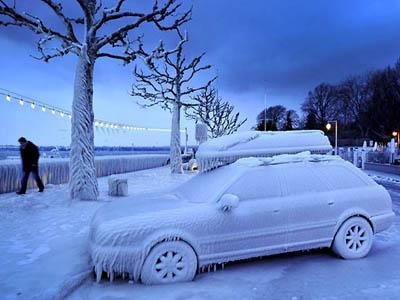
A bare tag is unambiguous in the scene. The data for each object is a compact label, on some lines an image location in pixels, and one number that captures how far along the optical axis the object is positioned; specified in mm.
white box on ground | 10422
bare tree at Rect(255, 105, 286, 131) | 73875
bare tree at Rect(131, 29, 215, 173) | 20188
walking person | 10766
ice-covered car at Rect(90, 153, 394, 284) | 3984
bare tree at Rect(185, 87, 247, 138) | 36312
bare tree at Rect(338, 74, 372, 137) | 74438
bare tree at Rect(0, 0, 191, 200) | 9477
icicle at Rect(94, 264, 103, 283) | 3988
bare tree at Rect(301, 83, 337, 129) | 82000
